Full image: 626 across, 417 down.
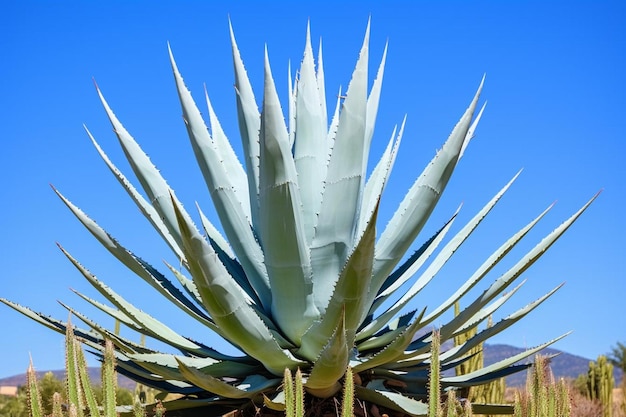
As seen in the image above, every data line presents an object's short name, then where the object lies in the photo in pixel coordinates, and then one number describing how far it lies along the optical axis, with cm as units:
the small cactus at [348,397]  243
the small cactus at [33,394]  246
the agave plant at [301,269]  309
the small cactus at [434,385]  245
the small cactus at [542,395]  280
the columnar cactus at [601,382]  1019
